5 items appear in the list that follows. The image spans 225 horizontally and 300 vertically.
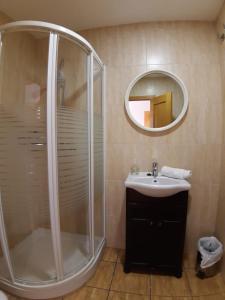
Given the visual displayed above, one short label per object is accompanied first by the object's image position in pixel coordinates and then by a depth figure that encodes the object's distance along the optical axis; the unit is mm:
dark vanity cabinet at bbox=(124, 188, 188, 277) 1398
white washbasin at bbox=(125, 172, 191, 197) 1300
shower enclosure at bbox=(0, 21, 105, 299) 1156
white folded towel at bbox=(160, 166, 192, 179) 1500
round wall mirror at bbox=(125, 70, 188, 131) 1651
